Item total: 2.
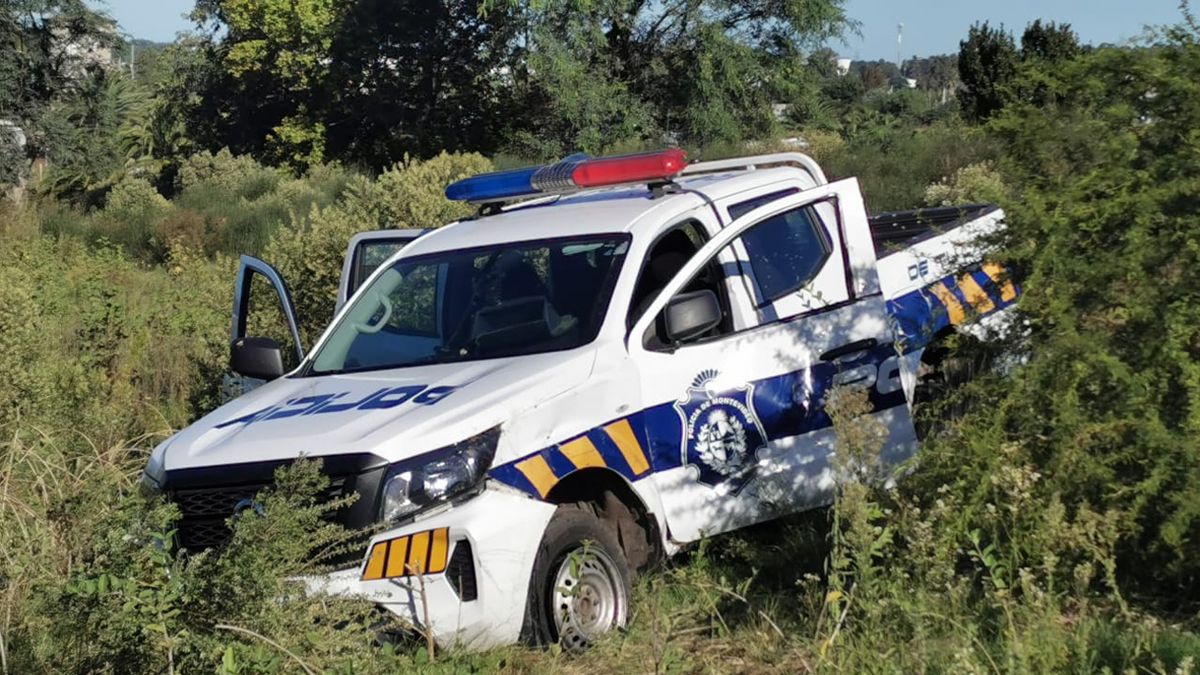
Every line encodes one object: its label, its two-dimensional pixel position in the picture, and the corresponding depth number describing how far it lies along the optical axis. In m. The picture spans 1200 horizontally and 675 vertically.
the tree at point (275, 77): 49.53
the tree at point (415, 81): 44.84
